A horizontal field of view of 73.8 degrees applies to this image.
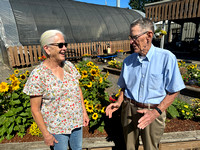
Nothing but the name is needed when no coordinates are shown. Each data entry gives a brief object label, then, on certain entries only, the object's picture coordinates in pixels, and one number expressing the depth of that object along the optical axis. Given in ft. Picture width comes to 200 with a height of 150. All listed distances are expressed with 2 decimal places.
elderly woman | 4.46
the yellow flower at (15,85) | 7.66
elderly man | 4.60
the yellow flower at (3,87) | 7.28
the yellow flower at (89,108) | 7.75
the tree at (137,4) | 169.78
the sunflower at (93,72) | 9.24
